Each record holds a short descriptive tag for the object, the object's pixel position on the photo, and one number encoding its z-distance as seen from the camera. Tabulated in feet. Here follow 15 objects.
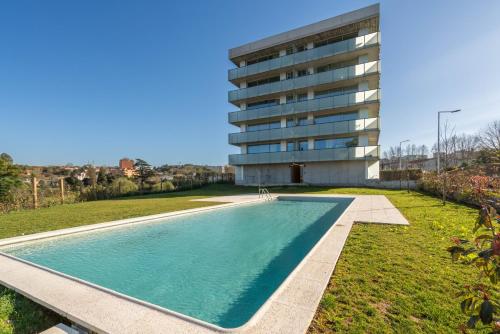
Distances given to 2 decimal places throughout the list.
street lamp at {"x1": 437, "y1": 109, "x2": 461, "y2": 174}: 50.82
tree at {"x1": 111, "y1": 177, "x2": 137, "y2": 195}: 69.54
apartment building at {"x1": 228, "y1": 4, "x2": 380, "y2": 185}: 77.05
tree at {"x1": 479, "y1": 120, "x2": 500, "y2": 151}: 116.57
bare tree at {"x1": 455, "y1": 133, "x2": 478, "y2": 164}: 161.48
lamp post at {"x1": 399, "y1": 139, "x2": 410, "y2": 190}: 73.60
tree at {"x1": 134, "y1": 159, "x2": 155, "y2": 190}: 90.74
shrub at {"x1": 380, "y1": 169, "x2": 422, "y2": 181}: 76.59
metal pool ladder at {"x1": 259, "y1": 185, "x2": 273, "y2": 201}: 59.19
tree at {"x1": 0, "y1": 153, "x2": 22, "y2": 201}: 46.11
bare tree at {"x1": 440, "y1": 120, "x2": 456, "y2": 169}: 64.44
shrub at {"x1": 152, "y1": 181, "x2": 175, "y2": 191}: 85.01
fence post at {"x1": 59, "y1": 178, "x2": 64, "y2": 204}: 52.75
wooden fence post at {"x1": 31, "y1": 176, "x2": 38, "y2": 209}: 46.04
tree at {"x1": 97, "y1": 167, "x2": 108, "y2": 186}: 88.54
